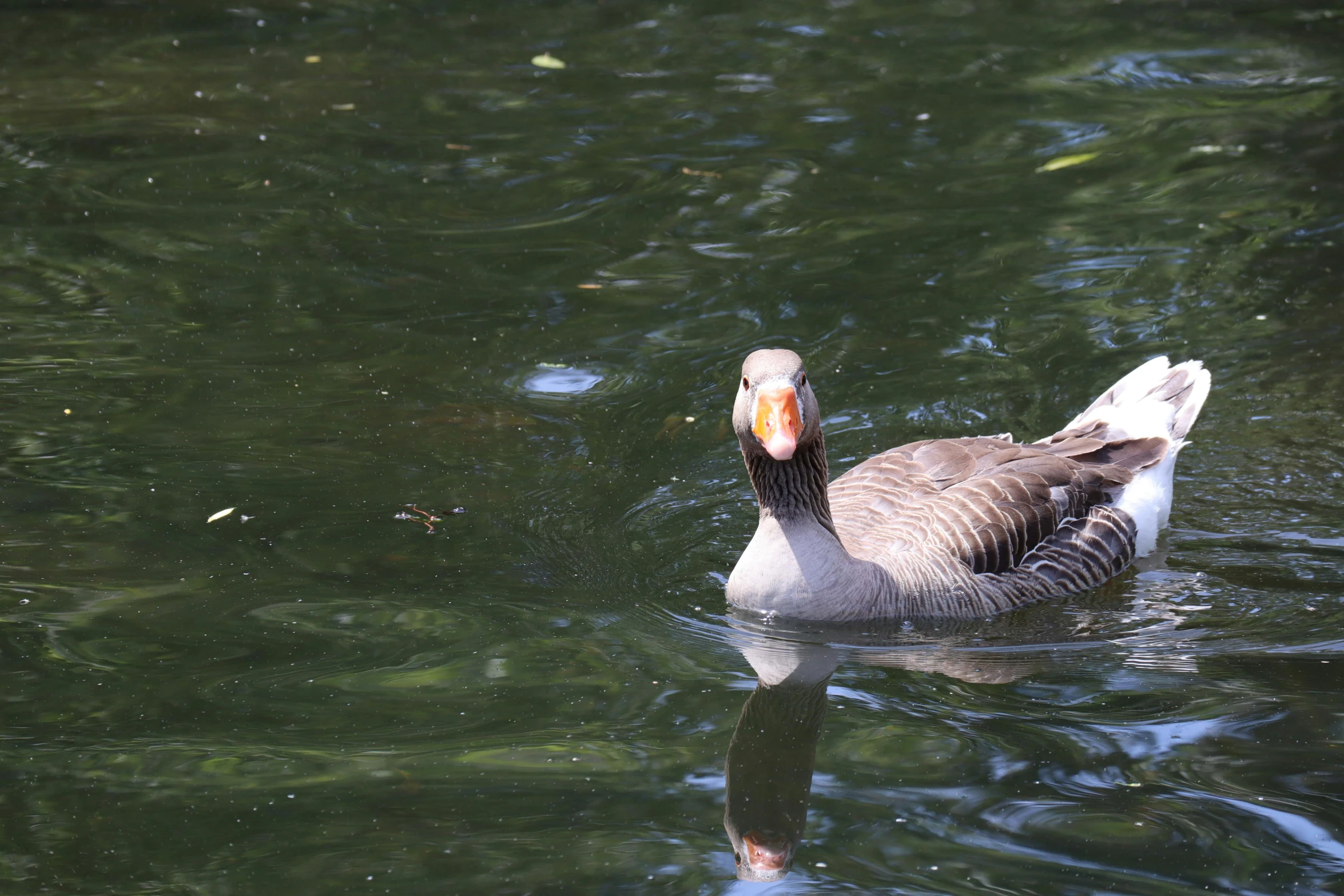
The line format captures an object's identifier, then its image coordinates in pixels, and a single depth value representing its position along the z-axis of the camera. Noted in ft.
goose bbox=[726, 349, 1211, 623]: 45.85
